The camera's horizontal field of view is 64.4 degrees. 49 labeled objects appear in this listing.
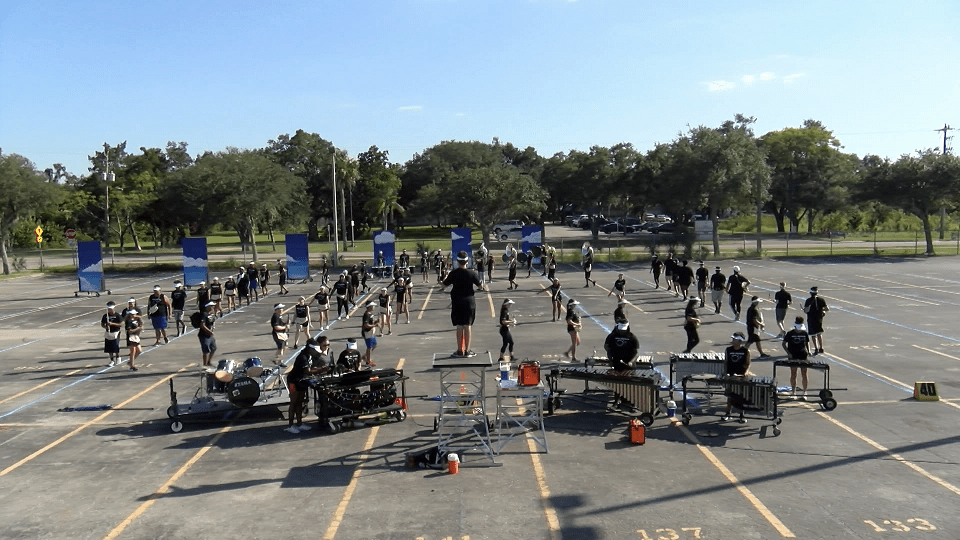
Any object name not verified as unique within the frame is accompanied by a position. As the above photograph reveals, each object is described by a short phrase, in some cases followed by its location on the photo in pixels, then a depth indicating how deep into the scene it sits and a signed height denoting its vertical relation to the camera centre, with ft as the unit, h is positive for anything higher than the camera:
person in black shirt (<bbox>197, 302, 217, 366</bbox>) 58.03 -7.38
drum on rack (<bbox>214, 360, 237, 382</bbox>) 44.75 -7.85
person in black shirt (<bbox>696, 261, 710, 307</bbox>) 88.33 -6.44
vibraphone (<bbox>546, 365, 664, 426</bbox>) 41.01 -8.64
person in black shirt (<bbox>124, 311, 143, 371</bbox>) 60.23 -7.26
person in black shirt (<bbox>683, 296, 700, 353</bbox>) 56.90 -7.34
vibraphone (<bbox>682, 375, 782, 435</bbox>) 40.06 -9.11
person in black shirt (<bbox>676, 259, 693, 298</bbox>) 90.68 -6.07
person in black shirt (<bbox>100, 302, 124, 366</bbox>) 61.11 -7.39
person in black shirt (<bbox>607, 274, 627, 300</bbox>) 82.60 -6.26
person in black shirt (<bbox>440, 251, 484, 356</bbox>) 50.49 -4.49
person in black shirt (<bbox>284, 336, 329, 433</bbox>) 41.73 -8.26
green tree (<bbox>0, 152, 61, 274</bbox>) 156.35 +10.46
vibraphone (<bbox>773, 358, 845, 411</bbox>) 43.62 -9.62
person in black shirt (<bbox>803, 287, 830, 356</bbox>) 59.31 -7.19
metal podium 37.04 -9.67
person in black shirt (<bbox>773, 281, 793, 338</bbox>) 67.82 -6.92
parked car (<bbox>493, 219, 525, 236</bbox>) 259.29 +2.30
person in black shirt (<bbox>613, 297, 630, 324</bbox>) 50.24 -5.95
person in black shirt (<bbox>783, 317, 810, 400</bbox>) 46.39 -7.50
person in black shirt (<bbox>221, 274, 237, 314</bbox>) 91.34 -6.46
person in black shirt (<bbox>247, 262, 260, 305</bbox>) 101.19 -5.61
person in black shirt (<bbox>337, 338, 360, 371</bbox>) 44.98 -7.35
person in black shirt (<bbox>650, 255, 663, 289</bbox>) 105.91 -5.65
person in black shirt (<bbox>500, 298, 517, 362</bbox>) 56.76 -7.06
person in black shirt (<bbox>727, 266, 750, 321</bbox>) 77.41 -6.45
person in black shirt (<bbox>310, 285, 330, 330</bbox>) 74.84 -6.79
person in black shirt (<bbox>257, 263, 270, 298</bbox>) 106.93 -5.55
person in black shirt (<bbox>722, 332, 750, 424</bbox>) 42.91 -7.47
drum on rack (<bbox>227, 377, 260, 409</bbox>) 42.60 -8.59
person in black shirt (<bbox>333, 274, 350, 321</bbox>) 82.74 -6.21
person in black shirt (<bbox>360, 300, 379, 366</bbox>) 57.67 -7.35
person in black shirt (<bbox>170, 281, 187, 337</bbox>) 74.74 -6.05
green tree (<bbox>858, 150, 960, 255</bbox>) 155.74 +7.92
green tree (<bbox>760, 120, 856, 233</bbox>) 240.12 +16.18
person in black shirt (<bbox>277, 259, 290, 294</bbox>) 109.66 -5.49
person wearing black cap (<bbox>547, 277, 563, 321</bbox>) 78.01 -7.24
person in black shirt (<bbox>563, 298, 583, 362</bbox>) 58.49 -7.35
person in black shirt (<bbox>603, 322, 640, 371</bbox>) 44.21 -6.94
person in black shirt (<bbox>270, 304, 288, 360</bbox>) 60.23 -7.36
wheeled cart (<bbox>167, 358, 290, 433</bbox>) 42.80 -9.26
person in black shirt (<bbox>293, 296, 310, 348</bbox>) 67.10 -7.02
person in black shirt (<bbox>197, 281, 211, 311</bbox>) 71.51 -5.35
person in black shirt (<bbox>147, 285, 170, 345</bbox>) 69.21 -6.46
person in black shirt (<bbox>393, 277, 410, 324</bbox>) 79.41 -6.15
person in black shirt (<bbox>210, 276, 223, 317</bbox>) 86.89 -6.10
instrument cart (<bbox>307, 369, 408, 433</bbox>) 41.39 -8.88
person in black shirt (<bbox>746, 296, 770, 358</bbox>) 57.74 -7.36
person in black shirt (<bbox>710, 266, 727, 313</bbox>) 81.25 -6.50
